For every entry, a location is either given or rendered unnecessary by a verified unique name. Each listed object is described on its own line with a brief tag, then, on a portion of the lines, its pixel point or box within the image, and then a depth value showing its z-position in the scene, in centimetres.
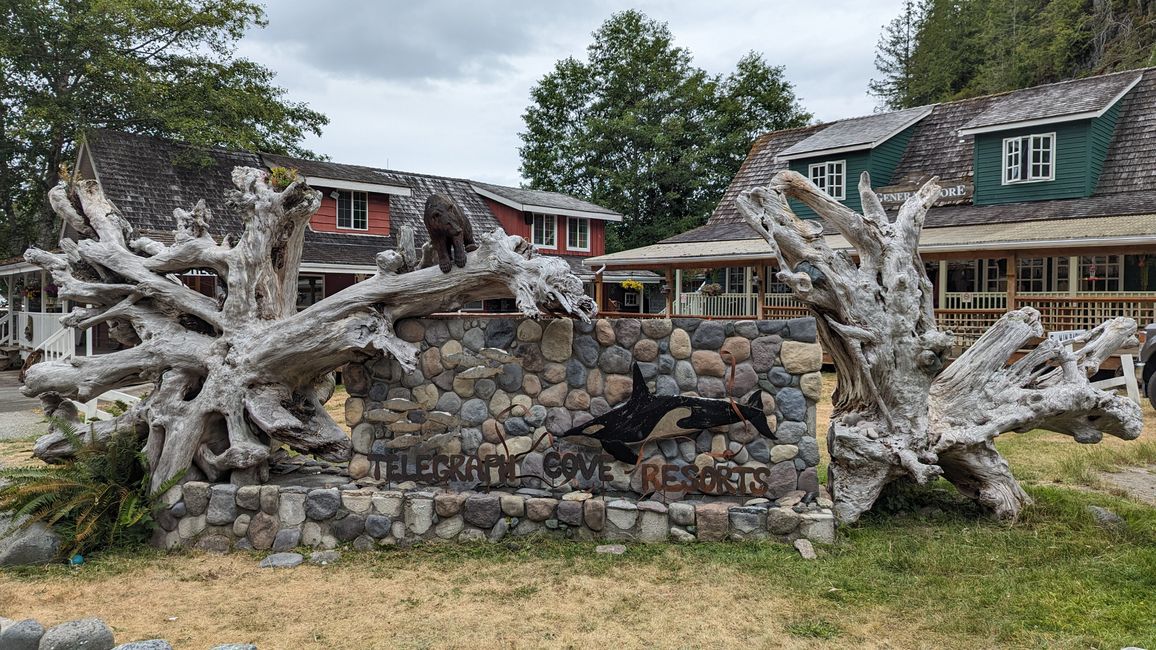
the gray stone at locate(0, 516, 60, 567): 563
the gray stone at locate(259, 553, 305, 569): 562
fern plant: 580
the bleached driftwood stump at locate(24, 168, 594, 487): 616
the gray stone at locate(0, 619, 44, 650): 391
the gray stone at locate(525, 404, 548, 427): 624
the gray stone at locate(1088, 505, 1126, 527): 592
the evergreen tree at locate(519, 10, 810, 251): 3381
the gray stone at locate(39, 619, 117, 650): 384
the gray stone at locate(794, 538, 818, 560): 542
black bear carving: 589
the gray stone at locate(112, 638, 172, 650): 374
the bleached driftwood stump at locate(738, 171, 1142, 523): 609
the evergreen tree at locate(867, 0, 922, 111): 3900
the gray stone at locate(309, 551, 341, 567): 570
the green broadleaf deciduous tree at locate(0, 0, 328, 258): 2172
